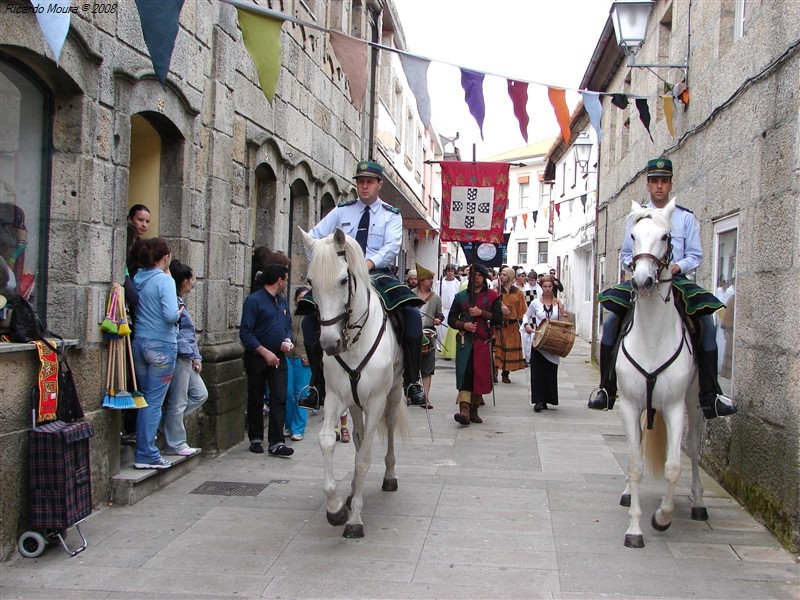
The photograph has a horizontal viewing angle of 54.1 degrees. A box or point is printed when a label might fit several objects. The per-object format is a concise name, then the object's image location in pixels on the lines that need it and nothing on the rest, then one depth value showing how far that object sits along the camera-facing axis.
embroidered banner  11.66
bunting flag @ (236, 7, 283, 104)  5.82
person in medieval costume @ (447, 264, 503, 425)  9.82
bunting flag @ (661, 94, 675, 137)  9.33
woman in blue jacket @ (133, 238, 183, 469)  6.19
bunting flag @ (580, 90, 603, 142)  7.96
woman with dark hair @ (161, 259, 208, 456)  6.66
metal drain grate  6.41
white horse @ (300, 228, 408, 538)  4.89
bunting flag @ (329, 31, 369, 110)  6.59
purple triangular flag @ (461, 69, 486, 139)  7.24
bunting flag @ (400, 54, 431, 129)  6.92
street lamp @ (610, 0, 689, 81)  9.12
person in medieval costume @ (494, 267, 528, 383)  12.53
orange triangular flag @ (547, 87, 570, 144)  7.79
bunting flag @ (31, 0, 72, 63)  4.24
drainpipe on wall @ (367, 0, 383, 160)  15.54
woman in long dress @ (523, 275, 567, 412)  10.93
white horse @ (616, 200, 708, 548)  5.20
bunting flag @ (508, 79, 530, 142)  7.64
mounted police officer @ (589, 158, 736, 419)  5.54
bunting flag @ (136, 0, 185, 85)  4.82
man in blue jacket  7.73
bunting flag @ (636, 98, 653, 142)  9.36
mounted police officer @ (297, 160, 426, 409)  5.88
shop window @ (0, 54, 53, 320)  5.13
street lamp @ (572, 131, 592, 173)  17.77
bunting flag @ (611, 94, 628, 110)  9.09
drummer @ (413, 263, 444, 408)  11.51
